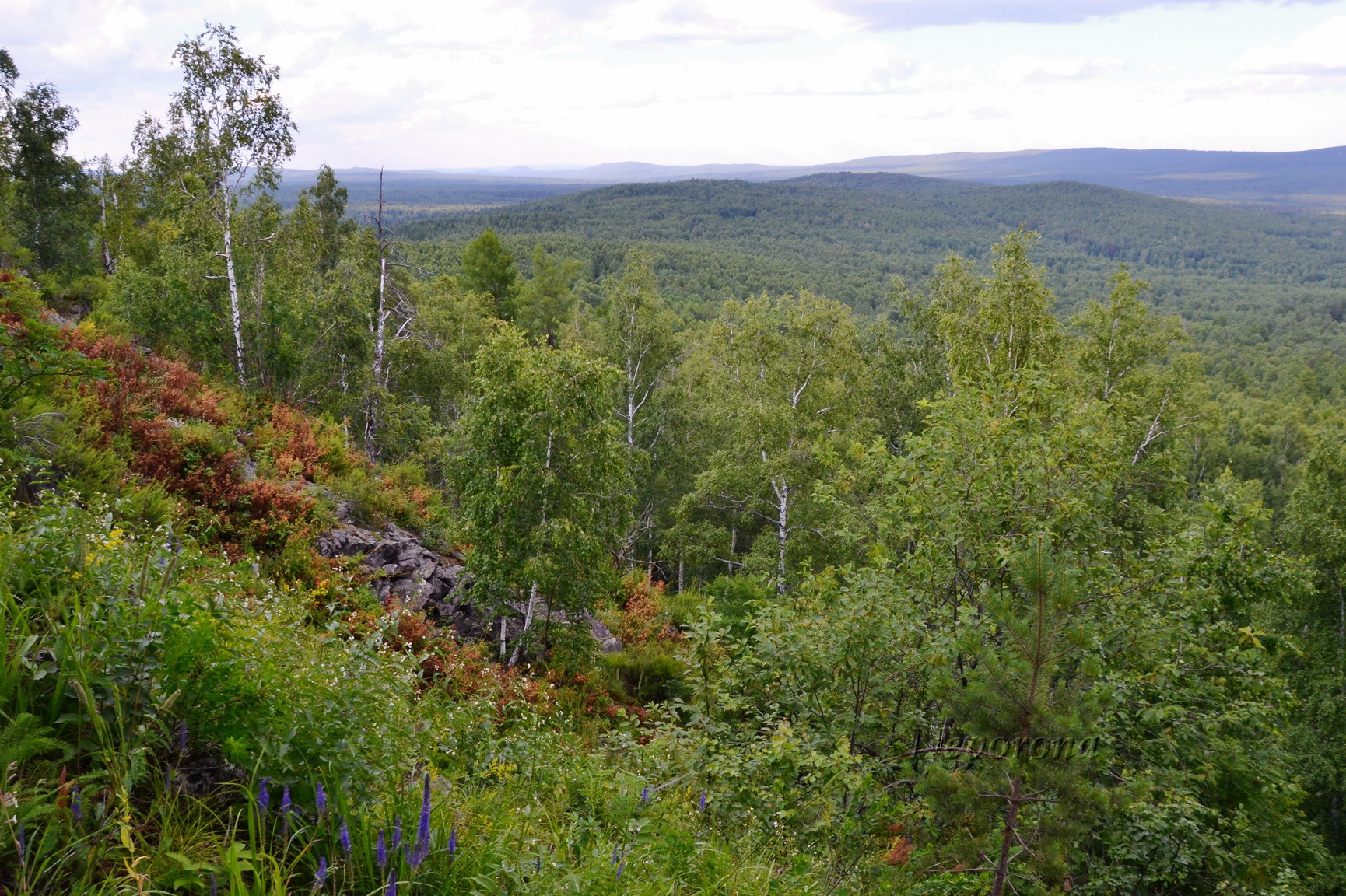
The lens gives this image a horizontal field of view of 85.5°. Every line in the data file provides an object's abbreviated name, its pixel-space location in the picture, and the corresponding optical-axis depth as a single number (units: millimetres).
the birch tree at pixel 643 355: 29891
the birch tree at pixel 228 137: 16312
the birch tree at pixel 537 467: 11102
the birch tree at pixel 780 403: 21391
